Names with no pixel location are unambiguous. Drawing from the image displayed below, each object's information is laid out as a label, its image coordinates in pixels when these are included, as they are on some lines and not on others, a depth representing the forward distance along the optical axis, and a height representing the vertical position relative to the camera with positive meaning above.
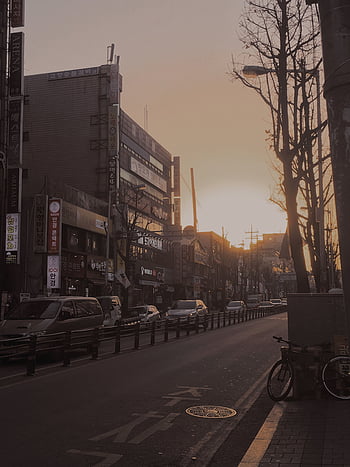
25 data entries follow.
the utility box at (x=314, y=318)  8.84 -0.39
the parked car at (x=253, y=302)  67.04 -0.68
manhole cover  7.76 -1.82
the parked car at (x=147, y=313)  29.48 -0.85
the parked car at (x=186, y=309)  29.36 -0.66
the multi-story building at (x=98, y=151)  47.38 +15.60
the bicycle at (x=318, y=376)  8.17 -1.36
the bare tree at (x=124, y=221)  45.19 +7.56
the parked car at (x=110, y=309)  25.35 -0.51
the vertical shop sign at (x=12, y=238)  29.94 +3.81
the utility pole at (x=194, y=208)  77.09 +14.37
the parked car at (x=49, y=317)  14.51 -0.53
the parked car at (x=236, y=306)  48.76 -0.86
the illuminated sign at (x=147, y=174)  54.50 +14.82
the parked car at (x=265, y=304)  65.68 -0.95
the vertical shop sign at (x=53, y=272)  33.72 +1.92
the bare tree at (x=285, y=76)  12.81 +6.02
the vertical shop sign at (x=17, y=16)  32.41 +18.53
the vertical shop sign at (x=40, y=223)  33.50 +5.27
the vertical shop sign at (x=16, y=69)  31.53 +14.71
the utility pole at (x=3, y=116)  30.23 +11.46
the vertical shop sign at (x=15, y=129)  31.02 +10.78
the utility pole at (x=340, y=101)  2.87 +1.17
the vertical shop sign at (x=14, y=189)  30.27 +6.83
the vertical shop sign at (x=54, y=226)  33.84 +5.07
